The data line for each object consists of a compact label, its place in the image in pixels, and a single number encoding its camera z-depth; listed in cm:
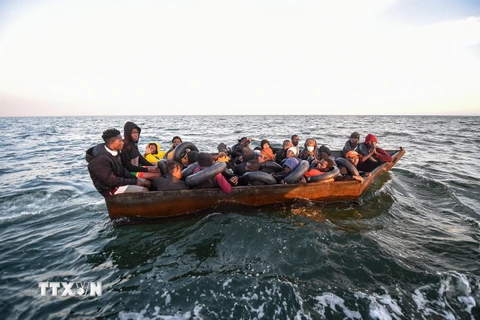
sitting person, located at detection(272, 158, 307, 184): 720
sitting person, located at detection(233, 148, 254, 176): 812
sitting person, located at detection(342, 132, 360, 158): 970
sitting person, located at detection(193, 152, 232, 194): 618
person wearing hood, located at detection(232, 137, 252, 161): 1046
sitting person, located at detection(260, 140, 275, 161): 913
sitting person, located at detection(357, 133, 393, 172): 930
